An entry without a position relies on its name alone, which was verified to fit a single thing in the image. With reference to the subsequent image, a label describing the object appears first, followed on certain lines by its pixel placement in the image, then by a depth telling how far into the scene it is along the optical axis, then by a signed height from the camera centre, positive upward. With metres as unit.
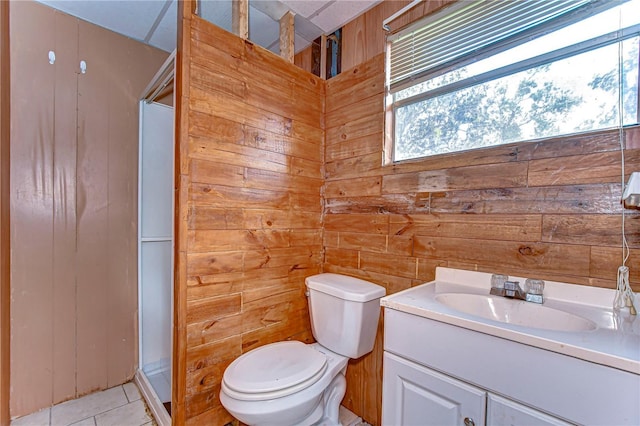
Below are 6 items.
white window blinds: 1.14 +0.83
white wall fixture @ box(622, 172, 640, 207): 0.82 +0.07
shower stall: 1.96 -0.16
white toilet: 1.12 -0.69
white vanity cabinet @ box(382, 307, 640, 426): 0.65 -0.46
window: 1.00 +0.59
